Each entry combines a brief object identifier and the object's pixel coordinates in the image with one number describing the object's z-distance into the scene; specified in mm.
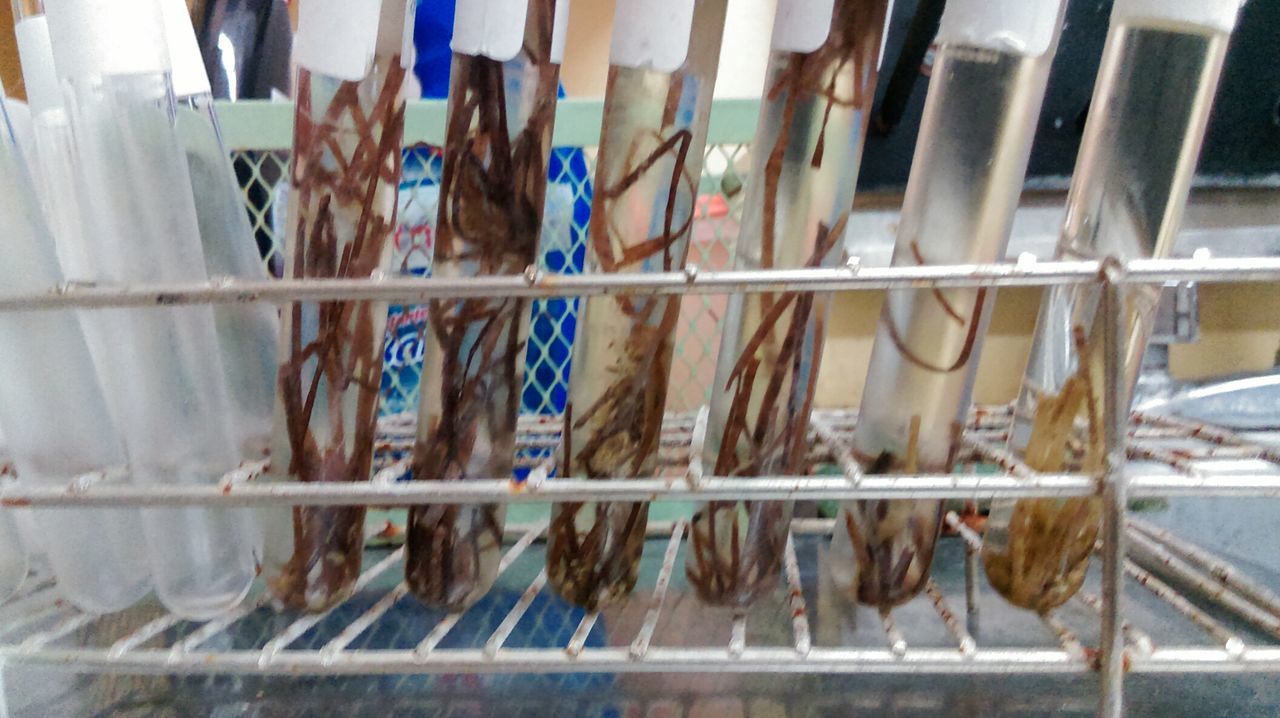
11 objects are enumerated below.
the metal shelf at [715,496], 232
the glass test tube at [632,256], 258
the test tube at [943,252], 242
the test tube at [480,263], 260
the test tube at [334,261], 259
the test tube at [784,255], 254
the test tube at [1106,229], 250
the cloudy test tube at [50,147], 280
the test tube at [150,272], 258
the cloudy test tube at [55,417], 277
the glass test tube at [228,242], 305
